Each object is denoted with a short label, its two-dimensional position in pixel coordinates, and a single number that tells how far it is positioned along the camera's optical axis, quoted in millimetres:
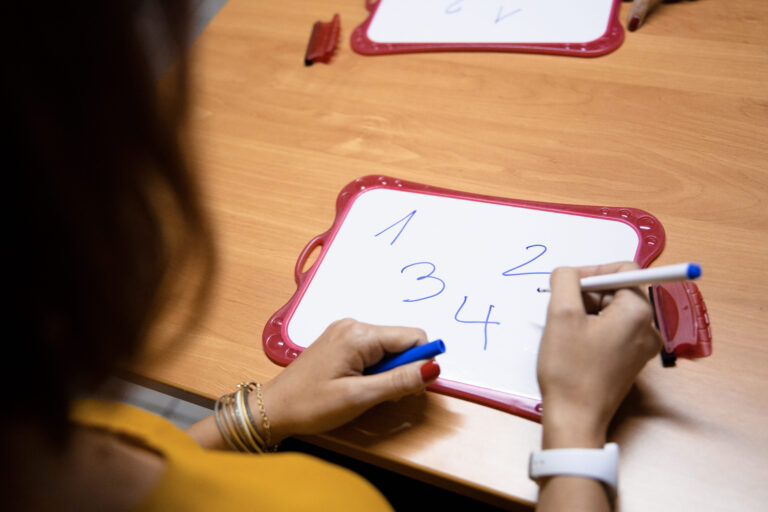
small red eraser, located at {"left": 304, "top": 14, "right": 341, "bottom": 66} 848
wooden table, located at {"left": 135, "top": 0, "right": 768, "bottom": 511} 463
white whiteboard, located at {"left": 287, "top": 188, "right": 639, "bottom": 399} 527
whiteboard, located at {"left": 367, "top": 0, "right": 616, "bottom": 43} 788
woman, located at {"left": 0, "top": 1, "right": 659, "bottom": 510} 244
